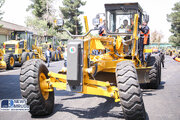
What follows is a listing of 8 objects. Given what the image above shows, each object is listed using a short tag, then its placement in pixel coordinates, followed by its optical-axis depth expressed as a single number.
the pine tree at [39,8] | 54.25
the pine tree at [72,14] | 58.03
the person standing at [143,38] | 9.58
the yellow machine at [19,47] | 21.10
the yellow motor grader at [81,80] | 5.17
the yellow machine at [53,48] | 30.25
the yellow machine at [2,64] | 17.41
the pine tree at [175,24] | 61.84
